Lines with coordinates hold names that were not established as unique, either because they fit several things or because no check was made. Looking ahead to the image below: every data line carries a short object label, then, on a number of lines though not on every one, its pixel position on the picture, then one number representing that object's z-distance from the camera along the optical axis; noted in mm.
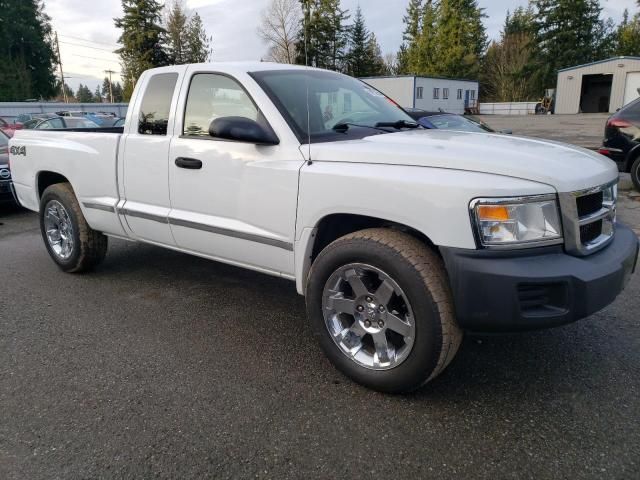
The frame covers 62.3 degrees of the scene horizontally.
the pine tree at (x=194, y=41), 56125
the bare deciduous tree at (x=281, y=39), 51312
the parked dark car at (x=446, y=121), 8568
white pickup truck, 2455
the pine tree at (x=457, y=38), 63875
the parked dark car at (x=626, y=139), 8438
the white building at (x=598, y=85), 42375
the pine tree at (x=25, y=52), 54334
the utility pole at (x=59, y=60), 61431
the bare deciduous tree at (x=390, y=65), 78125
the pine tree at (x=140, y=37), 51906
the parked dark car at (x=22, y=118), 23352
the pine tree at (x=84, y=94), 114656
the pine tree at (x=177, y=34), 54844
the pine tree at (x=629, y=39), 60219
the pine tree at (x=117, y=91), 116662
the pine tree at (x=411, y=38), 68250
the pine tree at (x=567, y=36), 59531
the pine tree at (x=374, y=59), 68000
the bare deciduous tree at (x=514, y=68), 60594
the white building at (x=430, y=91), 45562
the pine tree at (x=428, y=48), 65869
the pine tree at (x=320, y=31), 58094
